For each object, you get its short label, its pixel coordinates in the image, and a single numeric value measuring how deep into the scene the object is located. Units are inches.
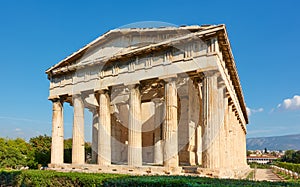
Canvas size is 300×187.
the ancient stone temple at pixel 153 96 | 746.2
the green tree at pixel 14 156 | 1534.2
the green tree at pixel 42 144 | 1536.0
